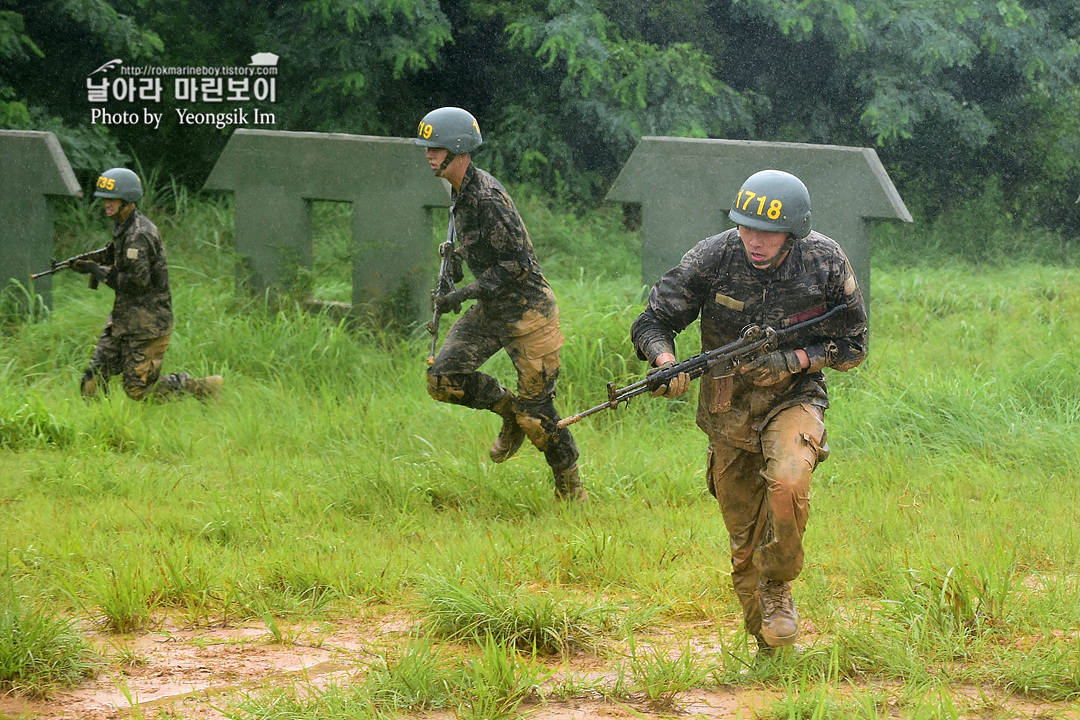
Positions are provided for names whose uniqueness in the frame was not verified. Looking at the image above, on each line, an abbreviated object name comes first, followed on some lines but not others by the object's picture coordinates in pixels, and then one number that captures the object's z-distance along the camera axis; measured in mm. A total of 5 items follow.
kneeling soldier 15625
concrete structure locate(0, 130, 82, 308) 20078
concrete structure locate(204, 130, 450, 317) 18281
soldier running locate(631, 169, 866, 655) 7848
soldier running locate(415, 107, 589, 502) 11883
